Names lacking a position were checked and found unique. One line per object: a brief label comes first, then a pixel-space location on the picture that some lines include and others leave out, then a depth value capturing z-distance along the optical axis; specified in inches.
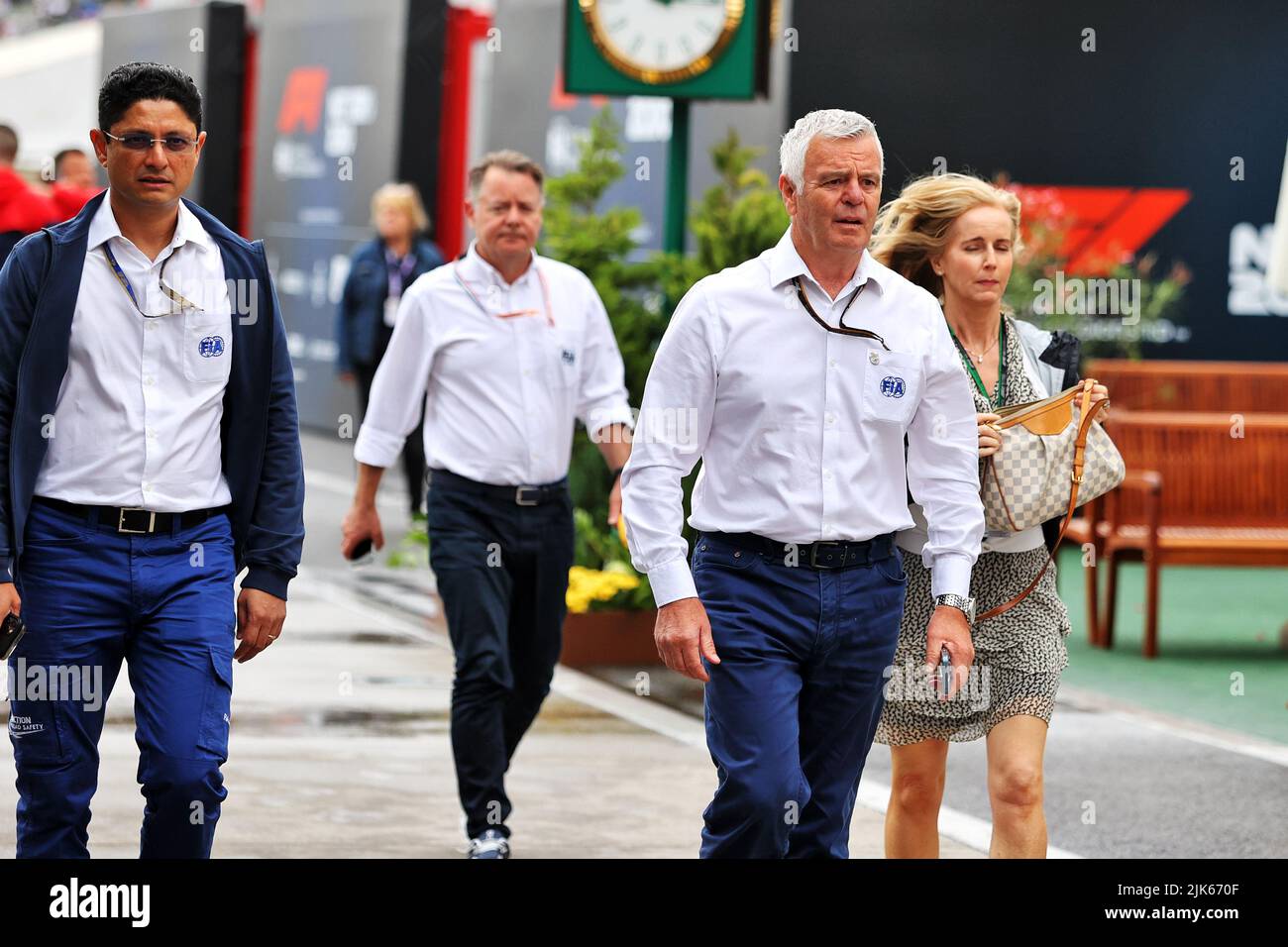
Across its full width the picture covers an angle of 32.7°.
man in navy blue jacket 183.5
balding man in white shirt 265.6
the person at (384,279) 613.9
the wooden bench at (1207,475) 469.1
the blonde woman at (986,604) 211.5
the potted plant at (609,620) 406.0
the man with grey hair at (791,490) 186.4
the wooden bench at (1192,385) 617.0
